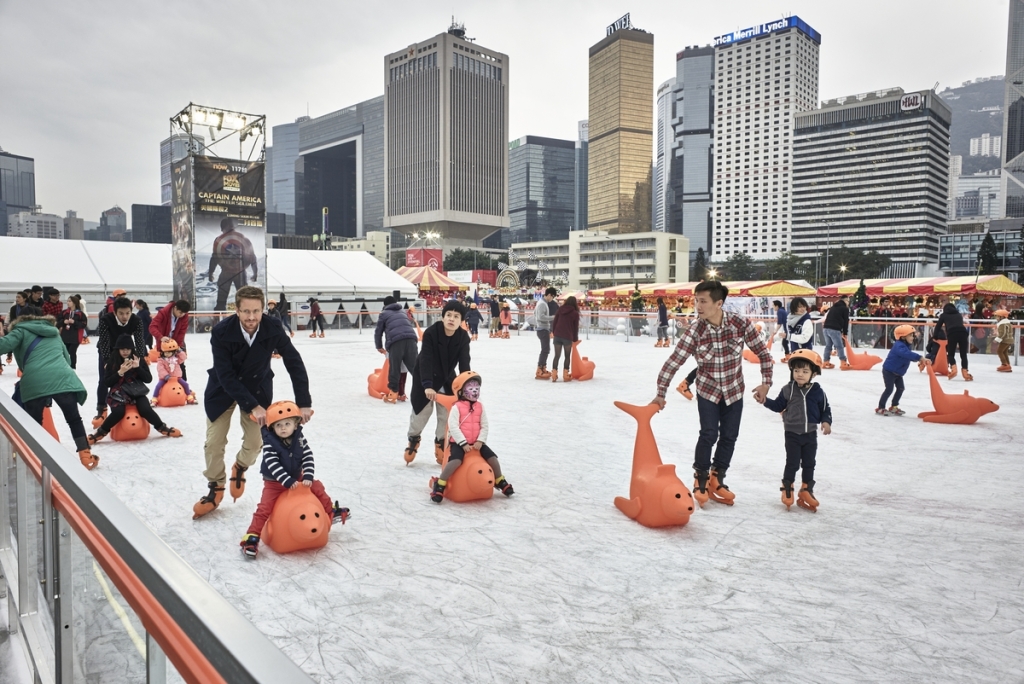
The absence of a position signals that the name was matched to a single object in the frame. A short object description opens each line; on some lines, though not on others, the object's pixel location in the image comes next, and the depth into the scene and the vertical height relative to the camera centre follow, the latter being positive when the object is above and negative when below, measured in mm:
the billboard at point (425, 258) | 53656 +3895
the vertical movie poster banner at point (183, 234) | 22078 +2333
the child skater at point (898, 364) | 8188 -702
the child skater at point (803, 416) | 4633 -754
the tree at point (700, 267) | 110400 +6663
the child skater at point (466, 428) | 4828 -887
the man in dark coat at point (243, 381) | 4211 -486
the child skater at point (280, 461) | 3824 -897
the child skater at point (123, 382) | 6180 -749
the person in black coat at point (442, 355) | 5379 -404
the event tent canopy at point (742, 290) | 31969 +943
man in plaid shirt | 4691 -482
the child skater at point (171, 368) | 8922 -871
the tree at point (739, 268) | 105312 +6053
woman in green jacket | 4934 -468
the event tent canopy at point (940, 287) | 29000 +973
